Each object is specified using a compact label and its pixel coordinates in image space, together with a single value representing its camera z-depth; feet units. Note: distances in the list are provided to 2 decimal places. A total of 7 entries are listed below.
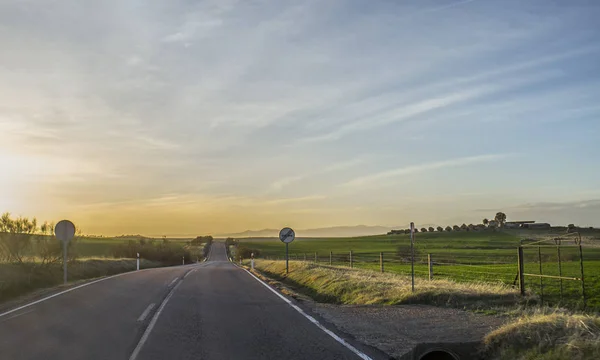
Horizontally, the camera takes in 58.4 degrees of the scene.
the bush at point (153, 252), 221.72
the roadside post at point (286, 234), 98.12
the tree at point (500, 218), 560.53
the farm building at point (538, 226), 448.78
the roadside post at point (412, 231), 55.98
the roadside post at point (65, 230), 82.99
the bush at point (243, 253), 282.99
